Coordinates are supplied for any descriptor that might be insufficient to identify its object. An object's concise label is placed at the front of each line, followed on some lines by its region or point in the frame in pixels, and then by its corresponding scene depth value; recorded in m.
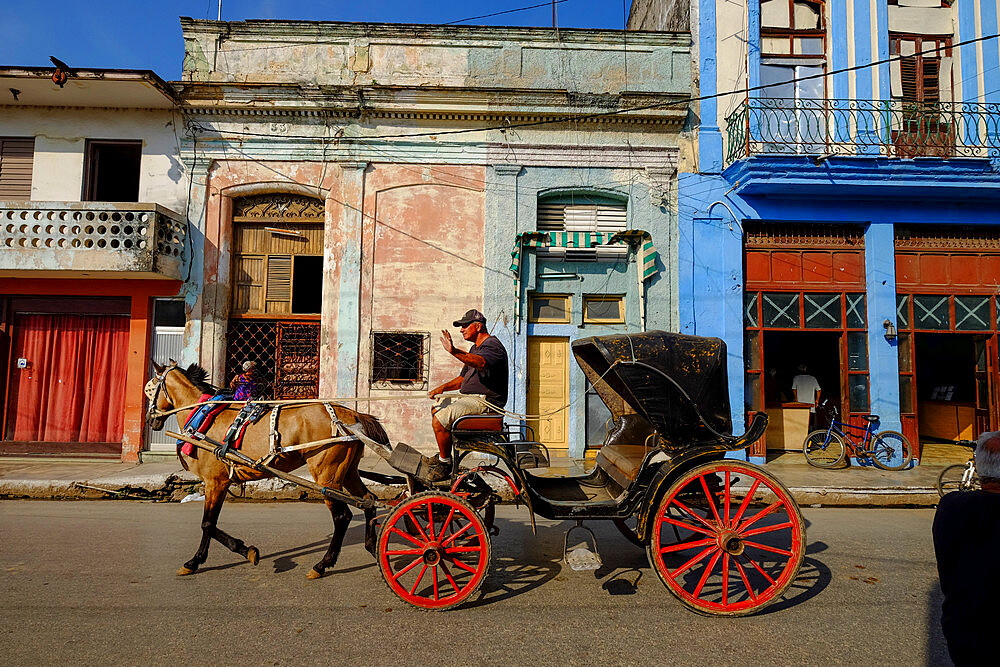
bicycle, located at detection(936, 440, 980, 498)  7.37
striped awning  10.64
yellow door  10.74
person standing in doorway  11.34
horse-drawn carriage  3.89
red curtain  10.76
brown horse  4.64
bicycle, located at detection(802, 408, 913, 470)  10.02
